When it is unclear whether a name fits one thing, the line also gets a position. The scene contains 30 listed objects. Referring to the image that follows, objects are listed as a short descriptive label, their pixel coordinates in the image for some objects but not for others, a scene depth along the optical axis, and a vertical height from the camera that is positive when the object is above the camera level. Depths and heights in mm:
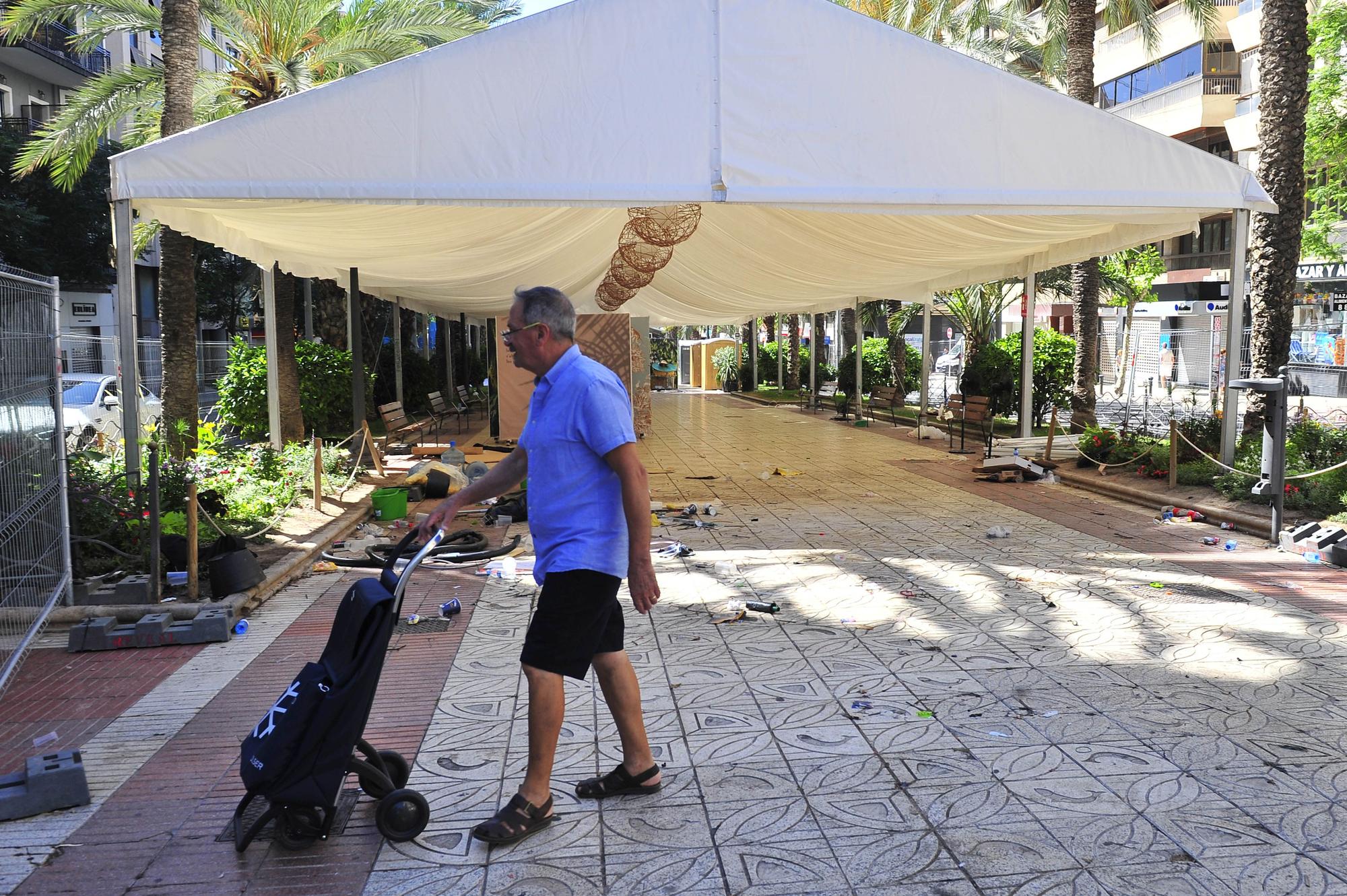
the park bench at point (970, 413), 16078 -949
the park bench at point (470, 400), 24656 -1100
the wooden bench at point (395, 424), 15922 -1027
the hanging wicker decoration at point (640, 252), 13289 +1280
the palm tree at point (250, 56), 15492 +4434
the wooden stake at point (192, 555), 6441 -1201
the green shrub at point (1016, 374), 19625 -420
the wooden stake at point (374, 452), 13196 -1180
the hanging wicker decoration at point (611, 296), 17095 +936
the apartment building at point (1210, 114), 28891 +8170
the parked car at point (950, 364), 37059 -454
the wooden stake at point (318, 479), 10484 -1176
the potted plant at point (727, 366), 40531 -531
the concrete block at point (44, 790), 3775 -1494
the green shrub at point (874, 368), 28742 -447
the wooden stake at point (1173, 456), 11492 -1120
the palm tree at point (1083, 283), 17172 +1077
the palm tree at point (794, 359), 34344 -233
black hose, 8273 -1539
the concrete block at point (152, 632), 5957 -1507
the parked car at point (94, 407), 15938 -751
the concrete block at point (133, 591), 6559 -1396
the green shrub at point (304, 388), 16469 -499
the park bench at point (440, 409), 20684 -1139
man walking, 3461 -524
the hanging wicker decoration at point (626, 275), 15258 +1120
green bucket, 10688 -1439
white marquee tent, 8594 +1758
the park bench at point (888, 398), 22156 -961
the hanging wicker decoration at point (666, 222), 12273 +1496
